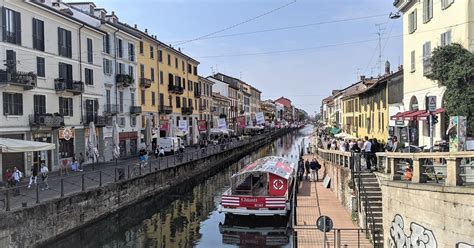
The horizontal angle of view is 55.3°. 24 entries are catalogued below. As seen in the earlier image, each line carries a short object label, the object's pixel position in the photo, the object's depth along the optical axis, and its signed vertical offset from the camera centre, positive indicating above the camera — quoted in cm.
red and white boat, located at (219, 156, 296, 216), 2552 -454
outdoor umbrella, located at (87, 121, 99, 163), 3494 -197
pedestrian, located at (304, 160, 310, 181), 3646 -420
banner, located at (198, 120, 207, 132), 6694 -121
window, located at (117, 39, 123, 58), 4739 +744
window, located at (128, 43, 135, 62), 5033 +751
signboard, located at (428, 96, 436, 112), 1630 +47
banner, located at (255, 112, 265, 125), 6731 -1
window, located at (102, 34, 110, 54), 4408 +751
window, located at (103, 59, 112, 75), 4434 +519
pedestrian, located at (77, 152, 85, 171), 3597 -341
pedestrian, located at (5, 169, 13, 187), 2438 -325
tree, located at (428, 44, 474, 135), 1927 +157
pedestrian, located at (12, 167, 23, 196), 2462 -314
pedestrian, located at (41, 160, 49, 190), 2605 -309
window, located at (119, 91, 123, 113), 4758 +192
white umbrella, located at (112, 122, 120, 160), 3880 -170
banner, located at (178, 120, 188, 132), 5444 -84
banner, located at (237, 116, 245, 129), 7657 -75
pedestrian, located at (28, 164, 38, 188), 2403 -329
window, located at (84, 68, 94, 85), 4023 +381
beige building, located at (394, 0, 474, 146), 2011 +391
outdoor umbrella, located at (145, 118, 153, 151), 5222 -191
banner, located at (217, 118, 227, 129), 6733 -78
